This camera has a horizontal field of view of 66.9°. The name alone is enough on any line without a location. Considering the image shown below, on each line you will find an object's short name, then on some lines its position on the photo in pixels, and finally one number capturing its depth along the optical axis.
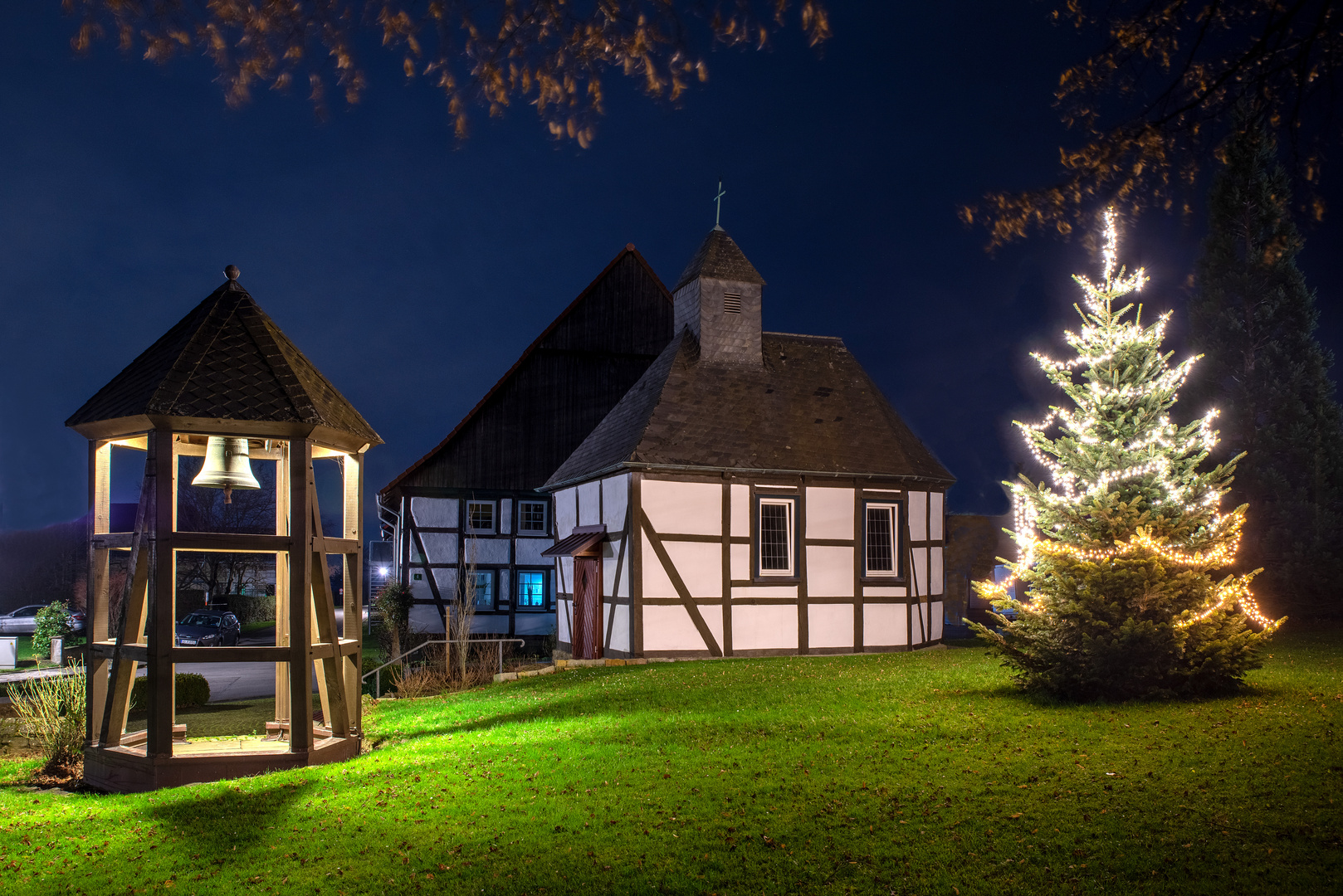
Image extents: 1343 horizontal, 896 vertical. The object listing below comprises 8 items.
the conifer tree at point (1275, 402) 27.33
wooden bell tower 9.80
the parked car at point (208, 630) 31.36
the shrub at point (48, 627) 26.86
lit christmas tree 12.08
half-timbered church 19.73
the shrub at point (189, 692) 18.17
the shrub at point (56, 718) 11.59
